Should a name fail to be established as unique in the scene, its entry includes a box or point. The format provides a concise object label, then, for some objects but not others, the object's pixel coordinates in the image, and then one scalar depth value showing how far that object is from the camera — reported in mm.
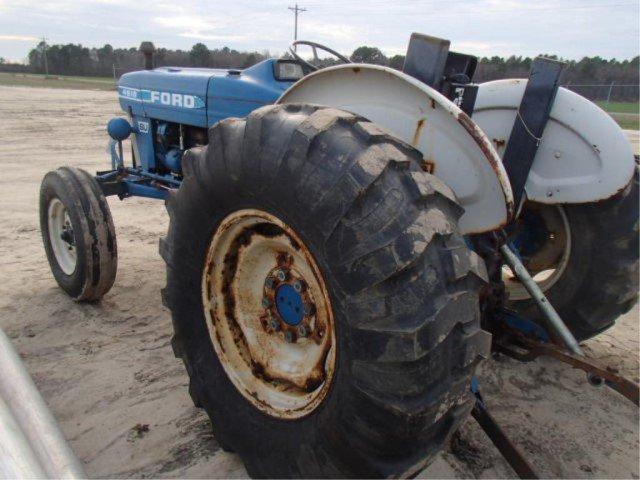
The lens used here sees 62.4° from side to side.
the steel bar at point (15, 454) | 1548
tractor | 1428
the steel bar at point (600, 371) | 1889
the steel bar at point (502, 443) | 1983
